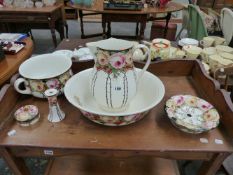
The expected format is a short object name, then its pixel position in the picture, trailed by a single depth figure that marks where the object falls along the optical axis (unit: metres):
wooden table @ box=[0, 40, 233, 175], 0.51
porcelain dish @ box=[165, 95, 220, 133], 0.53
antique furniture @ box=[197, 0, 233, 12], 3.33
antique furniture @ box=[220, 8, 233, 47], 1.49
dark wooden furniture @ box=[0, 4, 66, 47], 2.27
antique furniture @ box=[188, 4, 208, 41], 1.75
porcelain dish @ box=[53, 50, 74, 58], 0.98
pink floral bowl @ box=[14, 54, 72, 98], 0.63
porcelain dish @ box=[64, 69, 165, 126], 0.53
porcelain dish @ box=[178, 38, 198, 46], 1.14
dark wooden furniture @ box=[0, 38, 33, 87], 0.98
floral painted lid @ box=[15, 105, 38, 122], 0.56
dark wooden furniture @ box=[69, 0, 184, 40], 2.18
